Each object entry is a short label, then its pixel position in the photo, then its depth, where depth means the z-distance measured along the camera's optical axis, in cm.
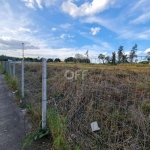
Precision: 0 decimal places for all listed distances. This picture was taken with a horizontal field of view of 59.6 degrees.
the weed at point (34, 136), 232
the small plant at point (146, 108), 268
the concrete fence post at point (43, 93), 243
